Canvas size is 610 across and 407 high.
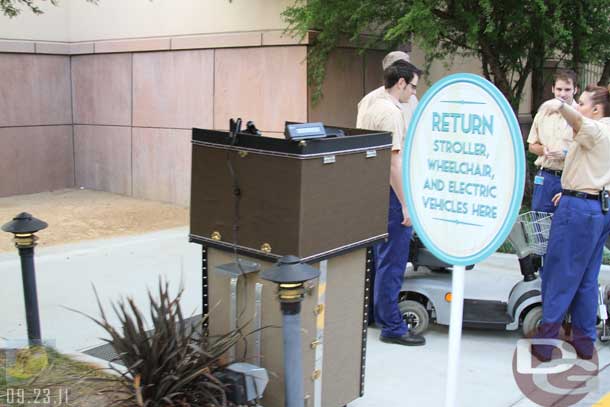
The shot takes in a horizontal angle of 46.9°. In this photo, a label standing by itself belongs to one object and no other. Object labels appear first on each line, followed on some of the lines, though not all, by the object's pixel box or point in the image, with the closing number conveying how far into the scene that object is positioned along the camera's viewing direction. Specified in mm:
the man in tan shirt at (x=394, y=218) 5136
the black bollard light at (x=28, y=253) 4637
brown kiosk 3498
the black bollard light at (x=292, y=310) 3211
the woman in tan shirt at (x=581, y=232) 4801
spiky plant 3471
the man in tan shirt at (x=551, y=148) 6395
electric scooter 5285
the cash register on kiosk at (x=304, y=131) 3402
